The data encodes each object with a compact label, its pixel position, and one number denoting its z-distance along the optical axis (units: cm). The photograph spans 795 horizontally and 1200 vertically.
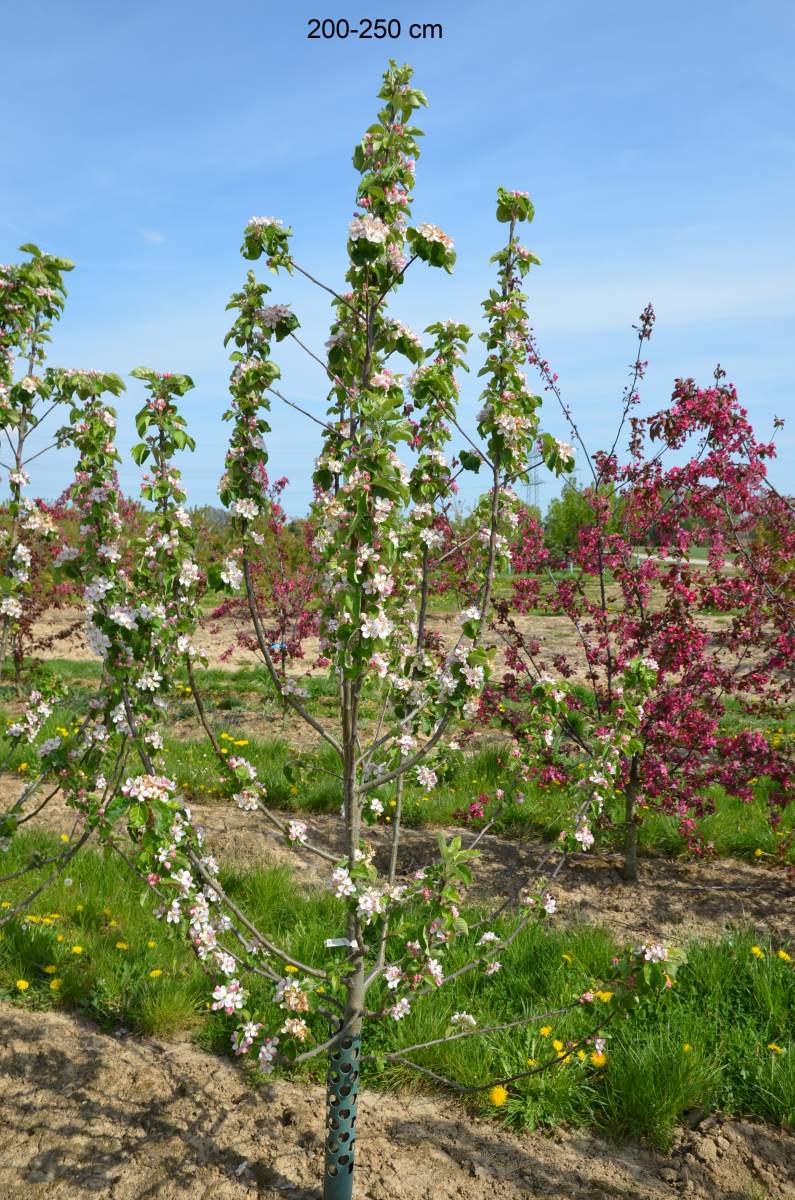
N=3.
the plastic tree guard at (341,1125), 246
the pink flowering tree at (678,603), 457
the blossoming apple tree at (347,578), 217
